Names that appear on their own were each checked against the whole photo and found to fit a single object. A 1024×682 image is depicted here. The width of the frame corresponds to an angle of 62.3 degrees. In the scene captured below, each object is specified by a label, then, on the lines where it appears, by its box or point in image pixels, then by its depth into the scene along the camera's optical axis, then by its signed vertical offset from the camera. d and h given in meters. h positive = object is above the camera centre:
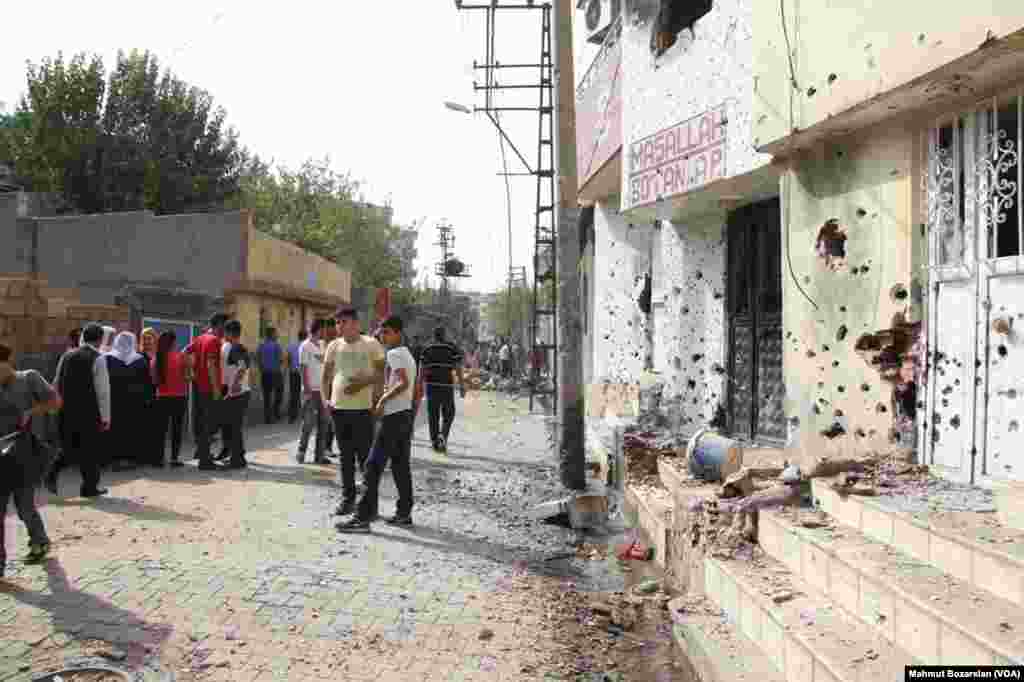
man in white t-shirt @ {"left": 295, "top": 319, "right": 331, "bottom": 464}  10.19 -0.56
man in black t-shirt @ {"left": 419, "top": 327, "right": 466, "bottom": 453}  11.70 -0.41
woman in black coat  9.18 -0.61
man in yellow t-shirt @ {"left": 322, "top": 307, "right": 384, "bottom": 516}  7.22 -0.36
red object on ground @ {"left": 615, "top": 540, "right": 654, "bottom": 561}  6.81 -1.64
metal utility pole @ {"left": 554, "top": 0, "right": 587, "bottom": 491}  9.27 +0.73
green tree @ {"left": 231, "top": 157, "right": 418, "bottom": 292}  37.34 +6.10
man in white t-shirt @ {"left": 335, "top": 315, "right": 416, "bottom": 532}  6.88 -0.75
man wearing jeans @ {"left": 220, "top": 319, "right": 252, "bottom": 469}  9.66 -0.52
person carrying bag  5.26 -0.66
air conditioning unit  11.75 +4.82
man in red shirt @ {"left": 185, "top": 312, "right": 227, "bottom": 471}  9.49 -0.44
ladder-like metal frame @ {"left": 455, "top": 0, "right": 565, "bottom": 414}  18.58 +6.23
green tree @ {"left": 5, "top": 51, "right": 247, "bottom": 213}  24.08 +6.15
